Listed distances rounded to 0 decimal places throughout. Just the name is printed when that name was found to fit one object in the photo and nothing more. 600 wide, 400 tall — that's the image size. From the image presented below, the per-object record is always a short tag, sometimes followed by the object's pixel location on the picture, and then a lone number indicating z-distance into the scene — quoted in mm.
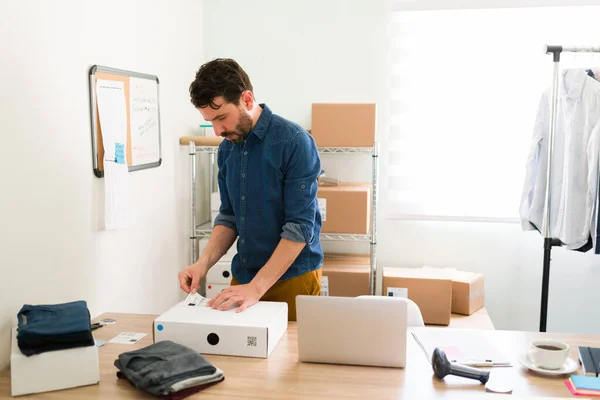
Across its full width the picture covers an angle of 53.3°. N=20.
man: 1983
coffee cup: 1650
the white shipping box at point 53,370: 1582
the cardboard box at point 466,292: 3328
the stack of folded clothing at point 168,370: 1509
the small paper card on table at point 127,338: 1953
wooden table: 1535
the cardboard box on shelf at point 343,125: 3240
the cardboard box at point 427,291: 3217
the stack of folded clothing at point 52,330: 1636
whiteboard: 2391
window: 3521
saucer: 1635
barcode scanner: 1581
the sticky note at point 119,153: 2531
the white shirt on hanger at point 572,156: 2986
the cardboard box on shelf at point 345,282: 3291
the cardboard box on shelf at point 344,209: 3225
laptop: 1622
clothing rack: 2953
